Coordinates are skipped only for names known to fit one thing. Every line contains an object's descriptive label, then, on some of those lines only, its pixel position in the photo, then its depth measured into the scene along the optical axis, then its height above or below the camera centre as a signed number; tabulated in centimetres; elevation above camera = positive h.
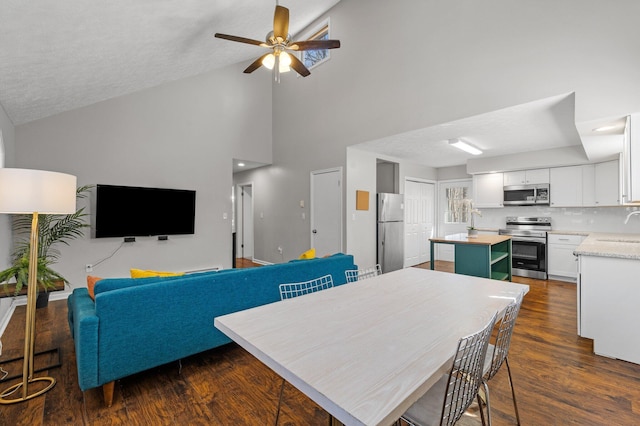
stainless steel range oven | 516 -56
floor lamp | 173 +8
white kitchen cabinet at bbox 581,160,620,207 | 455 +49
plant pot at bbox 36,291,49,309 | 368 -107
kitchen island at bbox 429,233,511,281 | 384 -56
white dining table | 83 -49
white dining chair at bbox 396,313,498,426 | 105 -69
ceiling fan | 278 +175
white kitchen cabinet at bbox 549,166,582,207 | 498 +50
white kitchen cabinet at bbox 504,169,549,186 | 532 +71
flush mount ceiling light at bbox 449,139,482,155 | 454 +113
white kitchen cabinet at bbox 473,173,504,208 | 588 +50
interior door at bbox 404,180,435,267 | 640 -11
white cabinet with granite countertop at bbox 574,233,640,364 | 236 -72
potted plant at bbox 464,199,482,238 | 457 -24
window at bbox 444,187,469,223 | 681 +20
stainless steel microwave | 529 +37
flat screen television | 435 +7
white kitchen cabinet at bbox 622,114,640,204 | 245 +46
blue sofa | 175 -68
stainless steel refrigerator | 546 -31
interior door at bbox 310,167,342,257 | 508 +7
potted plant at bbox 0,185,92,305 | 366 -19
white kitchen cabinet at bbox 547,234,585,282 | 487 -71
